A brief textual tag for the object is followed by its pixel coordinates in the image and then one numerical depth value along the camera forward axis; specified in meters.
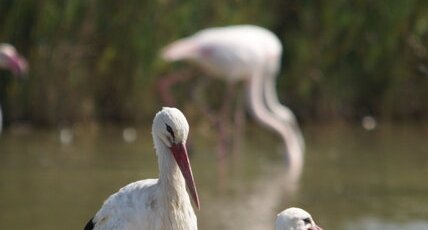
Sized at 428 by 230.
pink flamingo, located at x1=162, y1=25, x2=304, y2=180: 31.55
